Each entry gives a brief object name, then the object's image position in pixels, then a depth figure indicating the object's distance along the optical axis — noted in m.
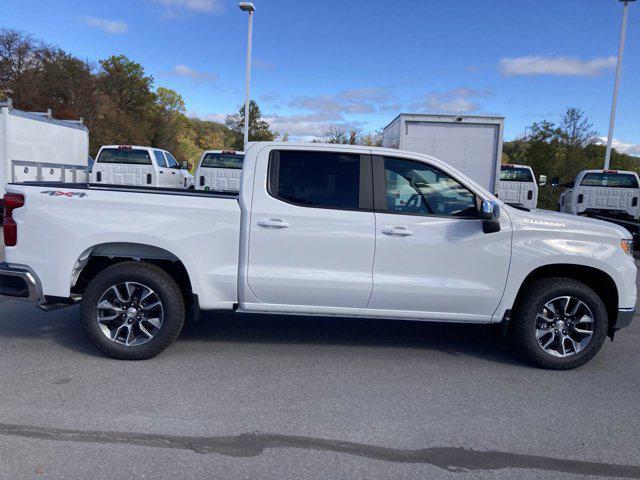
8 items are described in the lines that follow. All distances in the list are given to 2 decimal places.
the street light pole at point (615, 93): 20.81
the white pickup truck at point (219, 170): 16.31
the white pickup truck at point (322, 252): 4.85
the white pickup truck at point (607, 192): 15.66
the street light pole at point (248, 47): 20.57
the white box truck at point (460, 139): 11.27
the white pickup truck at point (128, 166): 16.83
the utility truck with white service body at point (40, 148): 12.70
